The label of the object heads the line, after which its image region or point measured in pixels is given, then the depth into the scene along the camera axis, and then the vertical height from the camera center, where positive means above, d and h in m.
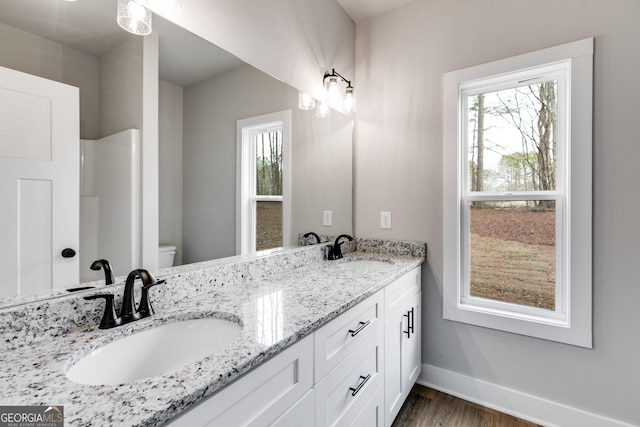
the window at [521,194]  1.58 +0.11
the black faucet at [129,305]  0.87 -0.29
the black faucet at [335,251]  2.01 -0.26
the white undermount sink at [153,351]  0.75 -0.39
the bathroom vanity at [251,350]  0.57 -0.34
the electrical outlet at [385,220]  2.19 -0.06
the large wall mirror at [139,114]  0.84 +0.35
